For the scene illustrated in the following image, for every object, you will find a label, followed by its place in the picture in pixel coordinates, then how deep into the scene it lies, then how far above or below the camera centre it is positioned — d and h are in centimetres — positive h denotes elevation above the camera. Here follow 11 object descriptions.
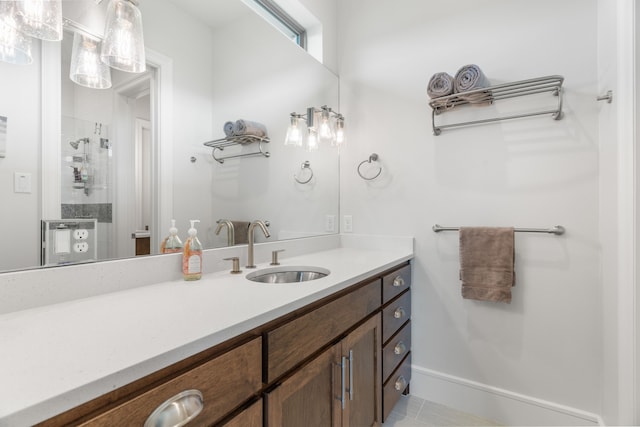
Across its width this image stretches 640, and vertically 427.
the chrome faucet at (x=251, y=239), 145 -13
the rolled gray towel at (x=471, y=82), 158 +68
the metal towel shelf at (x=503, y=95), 148 +61
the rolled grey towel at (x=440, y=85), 165 +69
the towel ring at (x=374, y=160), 204 +35
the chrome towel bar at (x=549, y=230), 150 -9
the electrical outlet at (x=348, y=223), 217 -8
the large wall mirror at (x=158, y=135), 87 +28
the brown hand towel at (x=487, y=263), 157 -27
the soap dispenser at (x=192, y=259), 115 -18
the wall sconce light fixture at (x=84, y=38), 80 +52
